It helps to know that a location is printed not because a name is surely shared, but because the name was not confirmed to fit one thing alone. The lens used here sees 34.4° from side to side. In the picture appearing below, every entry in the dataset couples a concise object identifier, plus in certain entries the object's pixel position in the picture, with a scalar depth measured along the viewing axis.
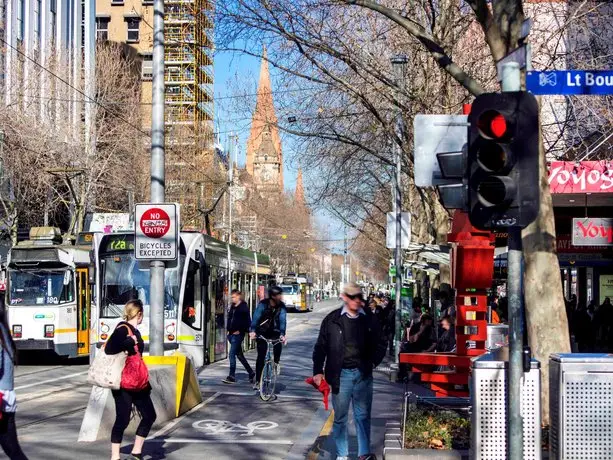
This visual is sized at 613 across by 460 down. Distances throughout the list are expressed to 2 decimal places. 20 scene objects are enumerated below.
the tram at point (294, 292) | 78.56
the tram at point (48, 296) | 25.42
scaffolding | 50.00
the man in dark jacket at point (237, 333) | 19.25
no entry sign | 14.23
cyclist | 16.83
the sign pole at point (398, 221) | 22.77
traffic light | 7.17
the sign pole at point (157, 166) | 14.45
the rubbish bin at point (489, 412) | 8.71
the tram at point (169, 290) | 22.11
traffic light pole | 7.13
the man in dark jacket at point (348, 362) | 9.91
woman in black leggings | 9.93
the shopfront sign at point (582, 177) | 17.48
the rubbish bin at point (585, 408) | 8.52
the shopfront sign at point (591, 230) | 19.28
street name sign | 8.61
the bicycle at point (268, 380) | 16.27
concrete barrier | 11.81
